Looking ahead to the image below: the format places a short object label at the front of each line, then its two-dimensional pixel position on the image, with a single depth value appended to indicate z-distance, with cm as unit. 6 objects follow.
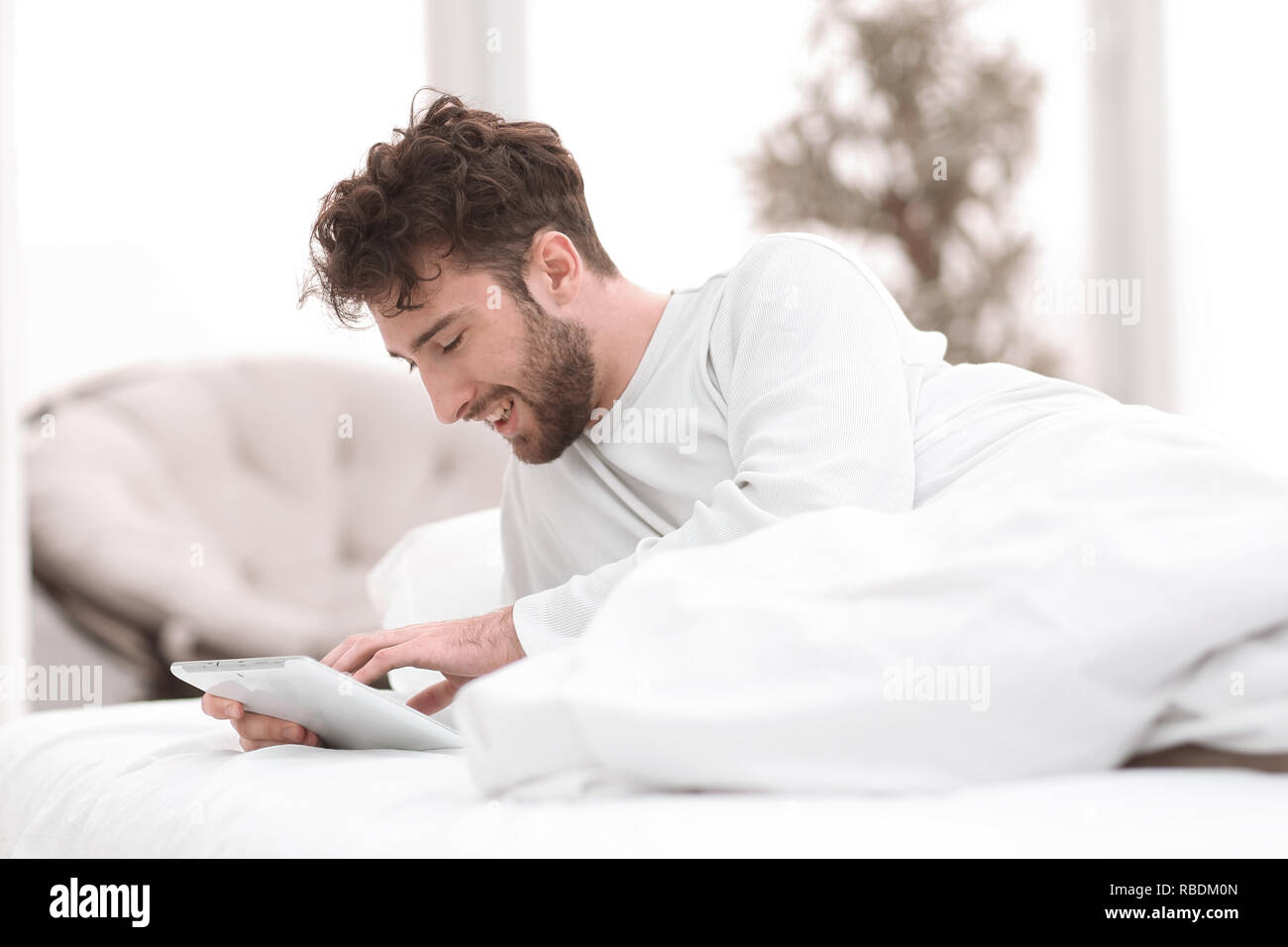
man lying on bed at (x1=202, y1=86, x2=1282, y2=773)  121
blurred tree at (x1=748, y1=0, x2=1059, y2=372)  300
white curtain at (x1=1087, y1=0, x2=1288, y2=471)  307
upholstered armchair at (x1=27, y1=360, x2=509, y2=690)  225
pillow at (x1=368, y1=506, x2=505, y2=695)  170
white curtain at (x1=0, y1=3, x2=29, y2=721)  222
